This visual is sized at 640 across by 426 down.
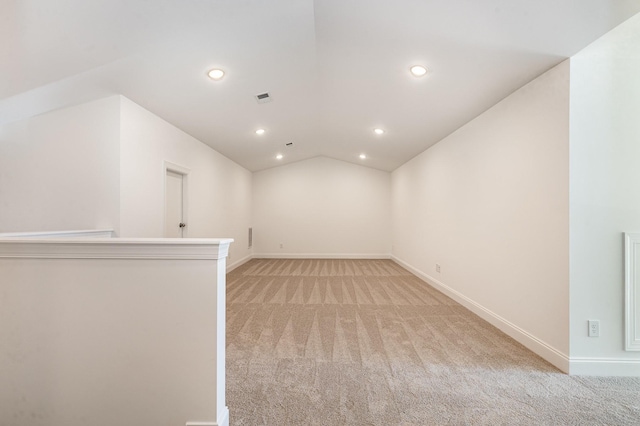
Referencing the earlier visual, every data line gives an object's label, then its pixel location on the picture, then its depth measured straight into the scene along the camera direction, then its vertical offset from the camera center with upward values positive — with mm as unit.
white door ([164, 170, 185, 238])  4141 +112
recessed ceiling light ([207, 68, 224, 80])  2885 +1405
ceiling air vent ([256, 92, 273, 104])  3625 +1477
